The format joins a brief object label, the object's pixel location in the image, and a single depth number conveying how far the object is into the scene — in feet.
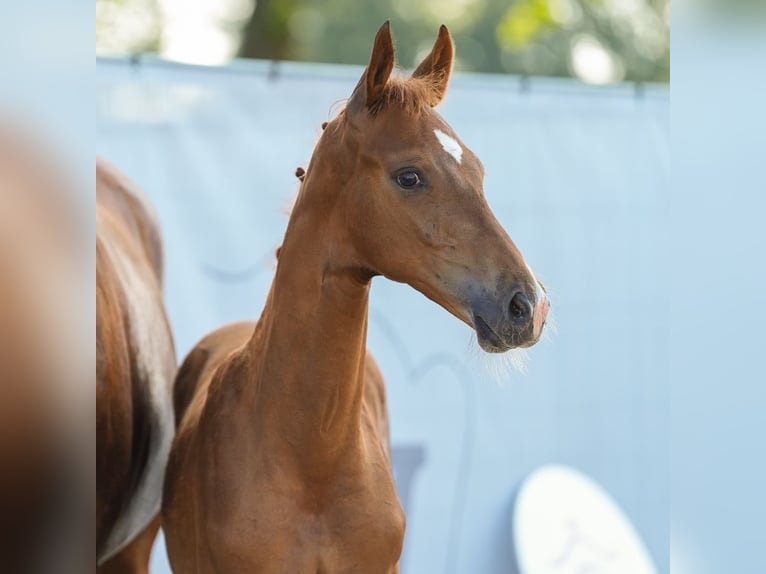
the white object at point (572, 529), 24.66
